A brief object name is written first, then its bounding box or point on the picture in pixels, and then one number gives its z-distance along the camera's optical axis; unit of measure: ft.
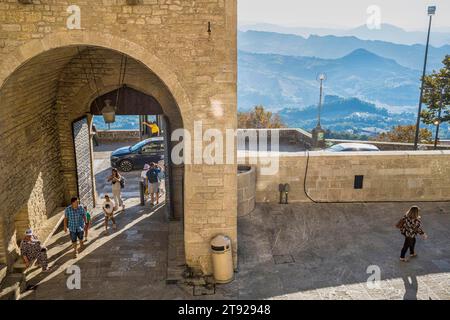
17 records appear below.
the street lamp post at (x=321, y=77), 62.15
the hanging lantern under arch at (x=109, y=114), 29.76
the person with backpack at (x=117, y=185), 36.42
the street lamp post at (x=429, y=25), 57.00
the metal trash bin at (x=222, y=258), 25.93
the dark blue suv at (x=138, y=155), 52.49
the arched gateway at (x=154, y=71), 23.21
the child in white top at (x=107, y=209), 33.12
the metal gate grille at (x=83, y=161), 35.94
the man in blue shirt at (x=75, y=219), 28.25
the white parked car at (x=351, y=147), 50.70
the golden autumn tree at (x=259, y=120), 129.80
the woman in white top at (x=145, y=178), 39.13
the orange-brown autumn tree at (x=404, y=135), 92.50
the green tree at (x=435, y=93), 79.30
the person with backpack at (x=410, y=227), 27.37
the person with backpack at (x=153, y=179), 38.17
